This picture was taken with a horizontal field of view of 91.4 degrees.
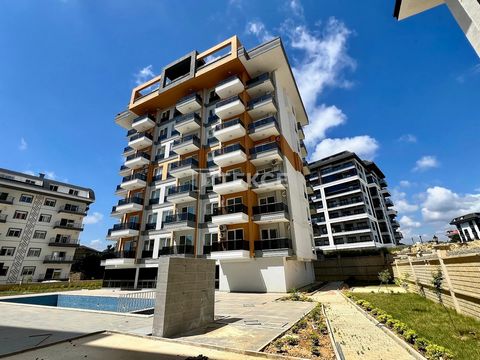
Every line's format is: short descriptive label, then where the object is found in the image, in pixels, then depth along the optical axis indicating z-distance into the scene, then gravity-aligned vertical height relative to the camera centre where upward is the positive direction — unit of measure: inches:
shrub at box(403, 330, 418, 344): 247.0 -65.9
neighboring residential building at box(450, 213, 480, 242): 2588.6 +451.6
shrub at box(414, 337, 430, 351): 223.3 -67.8
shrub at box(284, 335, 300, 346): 257.2 -71.1
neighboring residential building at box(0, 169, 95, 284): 1501.0 +348.8
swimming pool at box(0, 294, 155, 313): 598.2 -63.9
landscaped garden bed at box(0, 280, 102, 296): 1039.0 -34.3
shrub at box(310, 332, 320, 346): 256.7 -71.7
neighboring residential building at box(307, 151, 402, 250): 2010.3 +578.0
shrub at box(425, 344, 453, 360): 194.7 -66.7
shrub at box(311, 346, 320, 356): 228.6 -73.0
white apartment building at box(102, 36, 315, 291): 862.5 +414.0
